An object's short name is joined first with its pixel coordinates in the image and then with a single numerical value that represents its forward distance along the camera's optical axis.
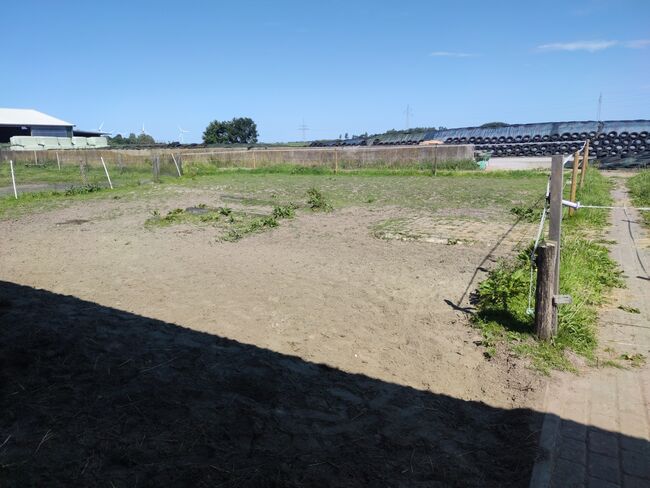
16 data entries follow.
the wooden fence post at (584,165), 13.31
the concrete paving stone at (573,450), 3.13
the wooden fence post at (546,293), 4.54
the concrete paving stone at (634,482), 2.87
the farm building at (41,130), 54.69
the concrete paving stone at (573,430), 3.37
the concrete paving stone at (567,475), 2.90
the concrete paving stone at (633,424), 3.40
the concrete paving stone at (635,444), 3.21
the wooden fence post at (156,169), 22.81
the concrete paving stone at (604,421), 3.48
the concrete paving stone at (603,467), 2.96
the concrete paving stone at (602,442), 3.21
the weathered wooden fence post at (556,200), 4.63
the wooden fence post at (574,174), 10.66
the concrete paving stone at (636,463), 2.98
